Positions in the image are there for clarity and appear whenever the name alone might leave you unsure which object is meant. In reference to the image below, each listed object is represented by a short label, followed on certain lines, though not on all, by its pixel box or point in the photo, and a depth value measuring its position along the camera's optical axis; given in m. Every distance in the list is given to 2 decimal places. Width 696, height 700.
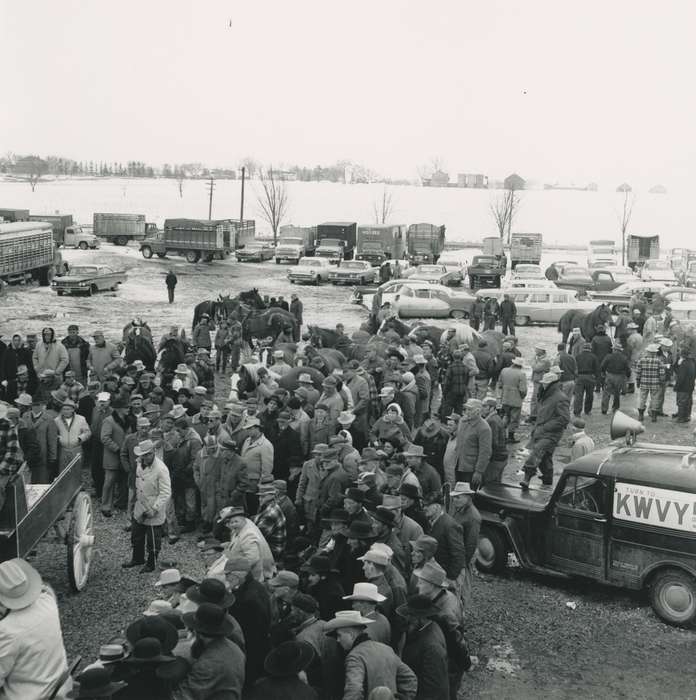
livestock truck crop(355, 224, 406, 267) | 46.59
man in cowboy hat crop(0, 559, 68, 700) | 5.00
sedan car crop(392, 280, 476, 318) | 30.53
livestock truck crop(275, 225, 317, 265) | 48.59
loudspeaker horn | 9.50
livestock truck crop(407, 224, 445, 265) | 49.06
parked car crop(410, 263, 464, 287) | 37.97
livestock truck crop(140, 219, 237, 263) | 47.56
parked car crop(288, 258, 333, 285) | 40.03
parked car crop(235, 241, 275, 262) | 49.22
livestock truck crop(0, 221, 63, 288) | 33.19
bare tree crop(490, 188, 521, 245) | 67.38
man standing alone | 32.22
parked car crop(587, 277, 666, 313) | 30.83
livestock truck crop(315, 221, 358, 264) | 48.09
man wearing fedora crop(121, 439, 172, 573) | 9.27
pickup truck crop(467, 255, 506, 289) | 37.69
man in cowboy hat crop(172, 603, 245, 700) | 5.04
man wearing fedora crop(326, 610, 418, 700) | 5.28
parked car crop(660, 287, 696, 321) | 25.86
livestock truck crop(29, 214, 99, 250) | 51.27
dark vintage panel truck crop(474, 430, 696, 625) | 8.38
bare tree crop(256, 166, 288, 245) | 67.06
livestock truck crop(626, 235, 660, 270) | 48.75
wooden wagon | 7.18
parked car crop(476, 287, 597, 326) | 28.86
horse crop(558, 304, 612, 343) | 21.61
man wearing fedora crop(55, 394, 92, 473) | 10.98
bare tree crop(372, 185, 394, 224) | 80.00
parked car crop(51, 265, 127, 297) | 34.06
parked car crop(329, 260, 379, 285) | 39.75
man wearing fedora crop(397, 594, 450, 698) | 5.72
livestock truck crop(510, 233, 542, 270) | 47.56
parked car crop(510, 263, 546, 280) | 35.03
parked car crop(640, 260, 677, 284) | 40.58
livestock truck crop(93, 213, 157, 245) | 54.69
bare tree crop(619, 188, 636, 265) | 57.17
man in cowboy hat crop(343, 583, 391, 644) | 5.85
